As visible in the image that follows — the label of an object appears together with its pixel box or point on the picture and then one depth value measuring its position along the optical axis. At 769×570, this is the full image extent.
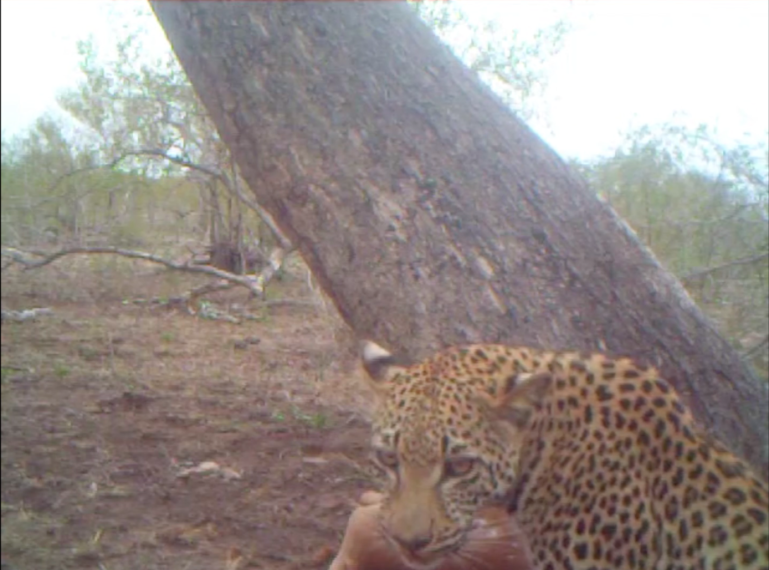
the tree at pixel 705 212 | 4.99
